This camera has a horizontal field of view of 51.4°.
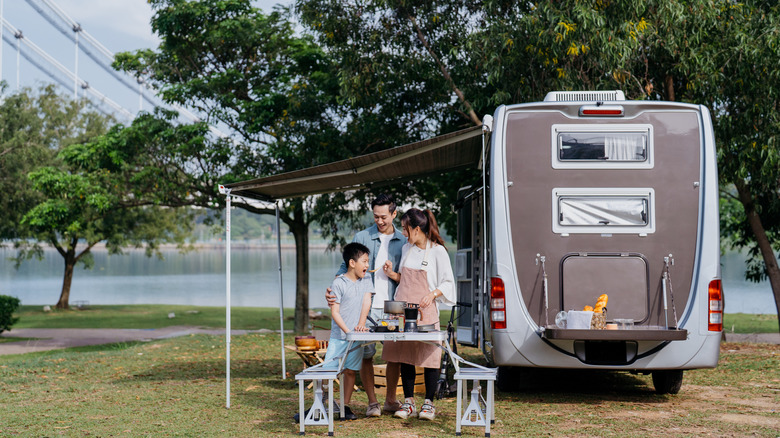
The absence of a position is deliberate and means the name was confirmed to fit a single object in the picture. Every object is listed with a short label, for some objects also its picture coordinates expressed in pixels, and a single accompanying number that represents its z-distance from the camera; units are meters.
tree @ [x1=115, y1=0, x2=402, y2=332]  14.50
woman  6.13
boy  6.11
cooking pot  5.79
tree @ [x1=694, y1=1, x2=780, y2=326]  10.73
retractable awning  7.35
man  6.35
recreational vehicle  6.70
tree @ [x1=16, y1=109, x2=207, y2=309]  16.09
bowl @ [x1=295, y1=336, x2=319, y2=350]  8.16
